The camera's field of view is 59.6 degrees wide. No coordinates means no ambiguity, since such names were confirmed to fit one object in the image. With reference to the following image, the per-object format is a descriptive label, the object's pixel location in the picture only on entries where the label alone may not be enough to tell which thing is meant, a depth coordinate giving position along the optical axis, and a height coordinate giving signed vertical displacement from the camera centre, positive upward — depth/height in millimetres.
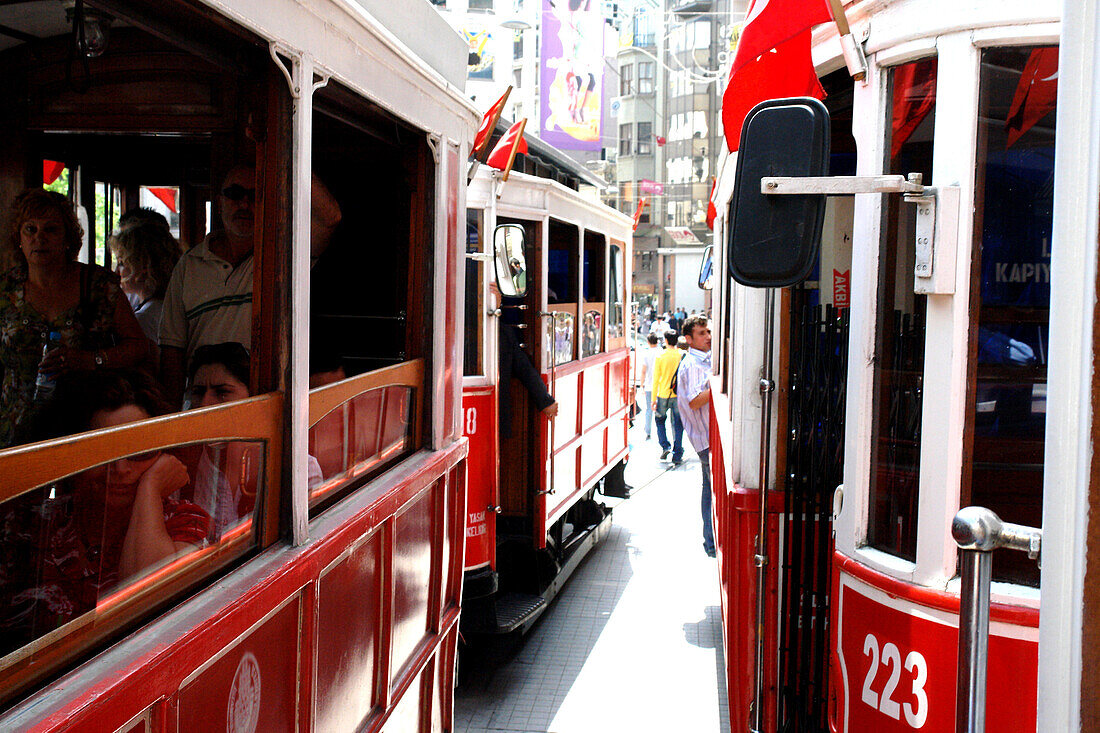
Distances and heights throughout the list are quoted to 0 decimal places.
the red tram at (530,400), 5027 -476
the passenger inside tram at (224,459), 1680 -264
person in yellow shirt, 10211 -866
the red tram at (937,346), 2004 -52
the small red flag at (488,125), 3902 +781
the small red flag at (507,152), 4980 +859
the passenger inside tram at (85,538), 1350 -350
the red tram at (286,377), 1407 -161
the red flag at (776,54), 2355 +702
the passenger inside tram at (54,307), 2229 +3
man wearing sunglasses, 2125 +49
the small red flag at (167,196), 3727 +451
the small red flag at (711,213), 6512 +782
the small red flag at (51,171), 3207 +464
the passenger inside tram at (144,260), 2898 +152
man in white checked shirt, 7039 -557
